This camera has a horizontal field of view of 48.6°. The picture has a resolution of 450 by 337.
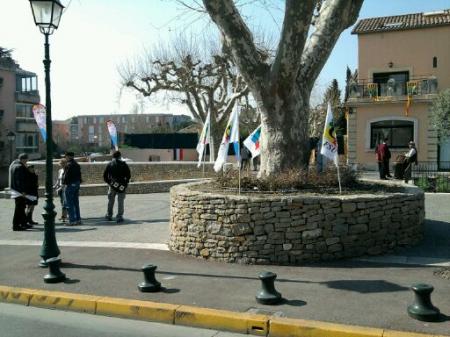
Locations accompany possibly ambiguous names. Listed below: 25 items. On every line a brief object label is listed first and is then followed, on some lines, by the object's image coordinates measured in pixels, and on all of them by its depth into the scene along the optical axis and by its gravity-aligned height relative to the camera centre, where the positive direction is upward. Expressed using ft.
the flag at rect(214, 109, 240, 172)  30.86 +0.94
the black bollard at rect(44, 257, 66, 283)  23.38 -5.68
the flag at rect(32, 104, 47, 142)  51.14 +4.15
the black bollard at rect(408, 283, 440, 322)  16.55 -5.15
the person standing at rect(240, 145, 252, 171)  83.28 +0.03
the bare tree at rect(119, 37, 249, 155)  106.93 +15.97
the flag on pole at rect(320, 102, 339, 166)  29.45 +0.73
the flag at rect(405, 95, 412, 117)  102.37 +10.40
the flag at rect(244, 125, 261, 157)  34.19 +0.71
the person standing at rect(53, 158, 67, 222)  40.66 -3.07
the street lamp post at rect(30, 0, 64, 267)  25.89 +2.17
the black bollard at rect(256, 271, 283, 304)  18.89 -5.32
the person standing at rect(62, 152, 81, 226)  39.52 -2.31
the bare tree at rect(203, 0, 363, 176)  30.42 +5.65
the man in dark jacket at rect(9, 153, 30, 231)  38.37 -2.03
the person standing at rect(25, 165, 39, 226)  38.85 -2.90
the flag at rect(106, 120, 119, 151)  66.78 +3.02
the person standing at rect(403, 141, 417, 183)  58.65 -0.80
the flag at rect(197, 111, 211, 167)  53.11 +1.65
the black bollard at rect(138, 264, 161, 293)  21.19 -5.52
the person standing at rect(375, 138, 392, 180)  64.54 -0.80
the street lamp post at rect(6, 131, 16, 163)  119.29 +2.92
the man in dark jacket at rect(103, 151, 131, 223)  40.42 -1.96
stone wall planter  25.66 -3.80
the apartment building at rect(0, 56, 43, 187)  170.71 +17.91
